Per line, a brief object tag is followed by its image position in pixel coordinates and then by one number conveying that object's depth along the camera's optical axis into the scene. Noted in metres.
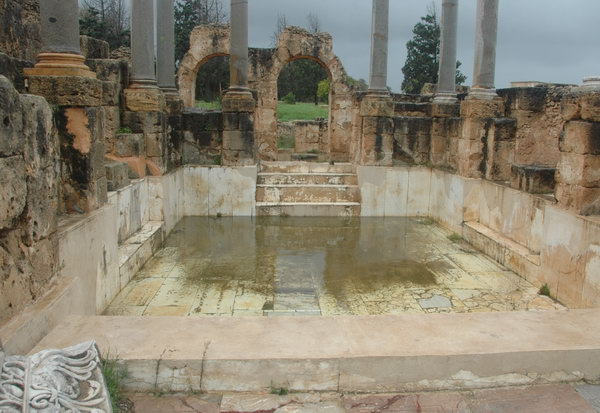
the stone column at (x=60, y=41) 4.77
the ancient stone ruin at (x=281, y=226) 3.01
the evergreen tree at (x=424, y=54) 31.66
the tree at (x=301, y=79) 32.44
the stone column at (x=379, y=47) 10.37
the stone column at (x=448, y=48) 10.80
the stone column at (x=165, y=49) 10.61
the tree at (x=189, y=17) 28.62
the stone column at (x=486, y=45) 8.77
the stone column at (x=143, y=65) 8.18
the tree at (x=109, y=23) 24.84
